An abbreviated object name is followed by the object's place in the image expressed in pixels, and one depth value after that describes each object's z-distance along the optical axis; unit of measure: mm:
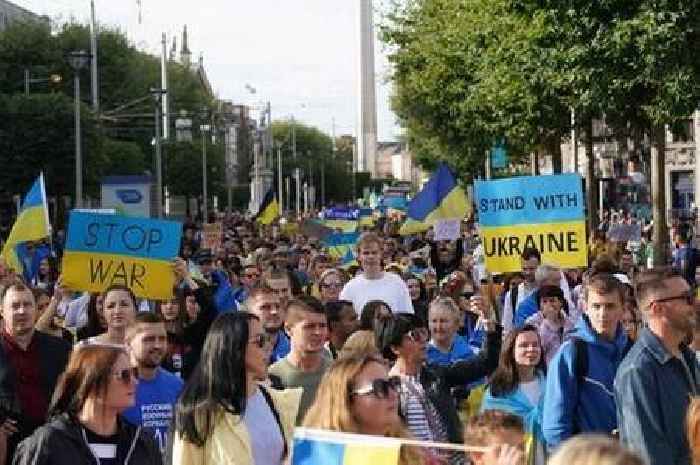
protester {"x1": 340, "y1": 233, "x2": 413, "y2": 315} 12102
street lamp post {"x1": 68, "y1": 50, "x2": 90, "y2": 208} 38894
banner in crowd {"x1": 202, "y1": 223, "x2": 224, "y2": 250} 23969
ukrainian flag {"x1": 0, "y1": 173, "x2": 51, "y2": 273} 17359
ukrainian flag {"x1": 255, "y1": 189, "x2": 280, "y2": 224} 38500
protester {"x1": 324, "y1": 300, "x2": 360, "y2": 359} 9630
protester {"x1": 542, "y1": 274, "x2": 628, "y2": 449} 7441
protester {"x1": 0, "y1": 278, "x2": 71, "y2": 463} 8219
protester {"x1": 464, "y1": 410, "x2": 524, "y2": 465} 5504
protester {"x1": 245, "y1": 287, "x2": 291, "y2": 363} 9000
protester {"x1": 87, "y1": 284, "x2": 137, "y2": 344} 8867
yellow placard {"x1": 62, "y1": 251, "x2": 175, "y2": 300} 12820
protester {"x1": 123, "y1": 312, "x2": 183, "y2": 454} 7574
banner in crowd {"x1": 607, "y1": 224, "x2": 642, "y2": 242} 26750
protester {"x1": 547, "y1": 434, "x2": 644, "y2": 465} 3695
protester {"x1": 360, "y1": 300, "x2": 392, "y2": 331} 8734
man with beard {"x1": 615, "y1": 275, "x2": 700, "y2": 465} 6363
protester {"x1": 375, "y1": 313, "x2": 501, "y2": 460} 7507
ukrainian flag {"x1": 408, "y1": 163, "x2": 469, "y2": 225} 23984
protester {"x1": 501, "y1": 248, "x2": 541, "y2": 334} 13320
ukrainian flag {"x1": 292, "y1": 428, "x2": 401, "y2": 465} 4629
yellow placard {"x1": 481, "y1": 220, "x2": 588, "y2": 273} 13172
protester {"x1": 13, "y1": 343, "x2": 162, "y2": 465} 5719
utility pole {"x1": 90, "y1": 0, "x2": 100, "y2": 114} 56588
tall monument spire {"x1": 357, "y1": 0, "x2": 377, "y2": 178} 136875
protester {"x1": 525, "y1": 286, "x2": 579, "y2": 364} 10484
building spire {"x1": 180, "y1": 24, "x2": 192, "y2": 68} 121538
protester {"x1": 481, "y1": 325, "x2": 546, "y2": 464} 8289
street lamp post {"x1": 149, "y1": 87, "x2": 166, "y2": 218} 45688
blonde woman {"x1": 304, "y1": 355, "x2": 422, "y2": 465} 5574
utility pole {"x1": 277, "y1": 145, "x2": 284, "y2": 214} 103875
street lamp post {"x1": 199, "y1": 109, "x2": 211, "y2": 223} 66800
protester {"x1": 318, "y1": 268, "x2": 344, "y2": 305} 13984
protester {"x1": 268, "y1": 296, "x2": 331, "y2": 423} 7668
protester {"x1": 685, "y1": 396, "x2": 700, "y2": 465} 5547
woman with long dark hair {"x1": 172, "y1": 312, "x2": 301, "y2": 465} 6062
